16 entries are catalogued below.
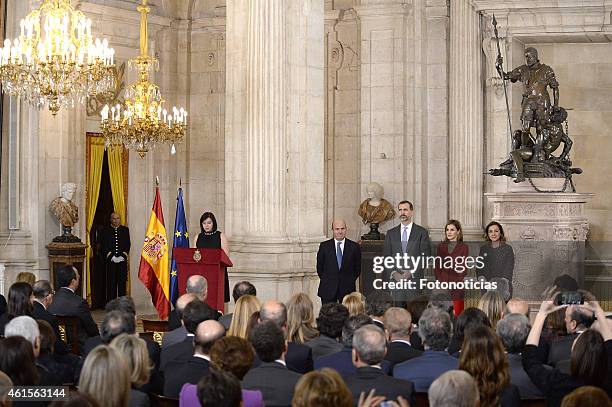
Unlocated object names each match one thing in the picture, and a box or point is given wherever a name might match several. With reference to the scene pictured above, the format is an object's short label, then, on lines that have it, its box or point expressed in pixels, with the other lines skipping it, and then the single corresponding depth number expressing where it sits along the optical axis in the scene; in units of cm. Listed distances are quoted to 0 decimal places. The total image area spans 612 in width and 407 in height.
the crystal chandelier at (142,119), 1580
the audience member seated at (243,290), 865
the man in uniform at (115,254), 1719
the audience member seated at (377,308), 794
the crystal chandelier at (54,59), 1267
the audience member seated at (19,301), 784
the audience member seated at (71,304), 877
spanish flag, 1297
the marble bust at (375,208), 1661
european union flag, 1249
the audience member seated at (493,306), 766
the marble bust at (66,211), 1568
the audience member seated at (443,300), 864
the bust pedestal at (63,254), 1559
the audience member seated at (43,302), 818
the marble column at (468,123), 1653
